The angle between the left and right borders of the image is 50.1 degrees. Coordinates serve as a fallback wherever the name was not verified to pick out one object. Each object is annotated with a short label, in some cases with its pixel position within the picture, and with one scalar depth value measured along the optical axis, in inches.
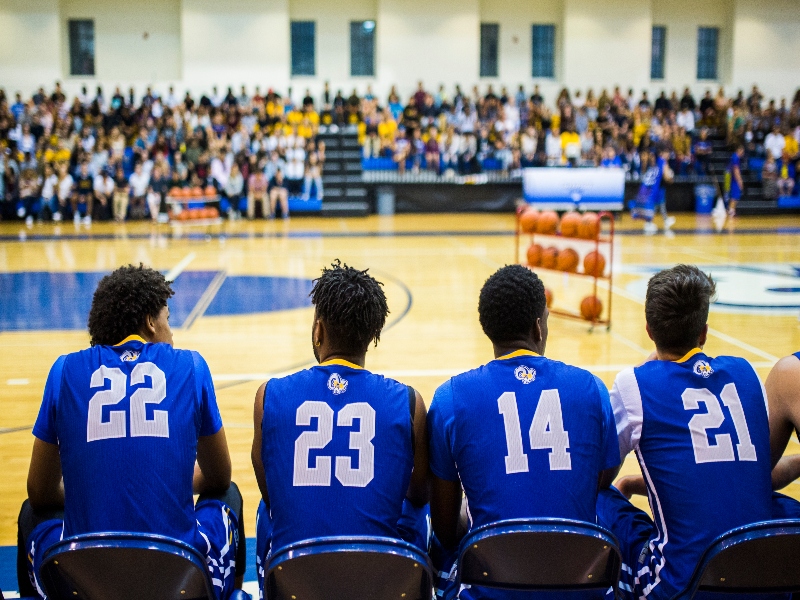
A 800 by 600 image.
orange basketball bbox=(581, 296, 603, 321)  330.6
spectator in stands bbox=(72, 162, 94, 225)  786.2
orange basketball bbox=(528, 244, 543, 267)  346.3
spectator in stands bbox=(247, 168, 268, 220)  796.6
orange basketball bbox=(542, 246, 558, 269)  341.4
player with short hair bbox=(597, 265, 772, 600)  98.3
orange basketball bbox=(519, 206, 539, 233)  349.7
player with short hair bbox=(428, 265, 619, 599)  95.0
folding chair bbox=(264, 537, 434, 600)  79.7
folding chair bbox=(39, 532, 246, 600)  81.7
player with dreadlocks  94.0
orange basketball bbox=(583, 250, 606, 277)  323.8
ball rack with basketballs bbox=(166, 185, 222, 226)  658.2
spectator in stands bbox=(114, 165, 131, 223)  782.5
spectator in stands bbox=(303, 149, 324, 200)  839.1
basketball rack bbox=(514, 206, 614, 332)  324.8
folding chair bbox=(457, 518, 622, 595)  83.7
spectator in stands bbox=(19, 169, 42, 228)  766.5
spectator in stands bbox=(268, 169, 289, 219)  810.2
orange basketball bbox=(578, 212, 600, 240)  323.6
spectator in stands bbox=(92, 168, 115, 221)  786.2
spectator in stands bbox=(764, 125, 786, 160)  924.6
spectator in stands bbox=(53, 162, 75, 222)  780.0
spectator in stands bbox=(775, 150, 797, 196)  892.6
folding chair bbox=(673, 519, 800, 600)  86.6
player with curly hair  96.4
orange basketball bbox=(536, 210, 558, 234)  343.0
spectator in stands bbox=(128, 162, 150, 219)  799.7
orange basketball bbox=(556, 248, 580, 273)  335.0
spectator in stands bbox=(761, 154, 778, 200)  894.4
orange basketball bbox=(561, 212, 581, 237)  331.0
